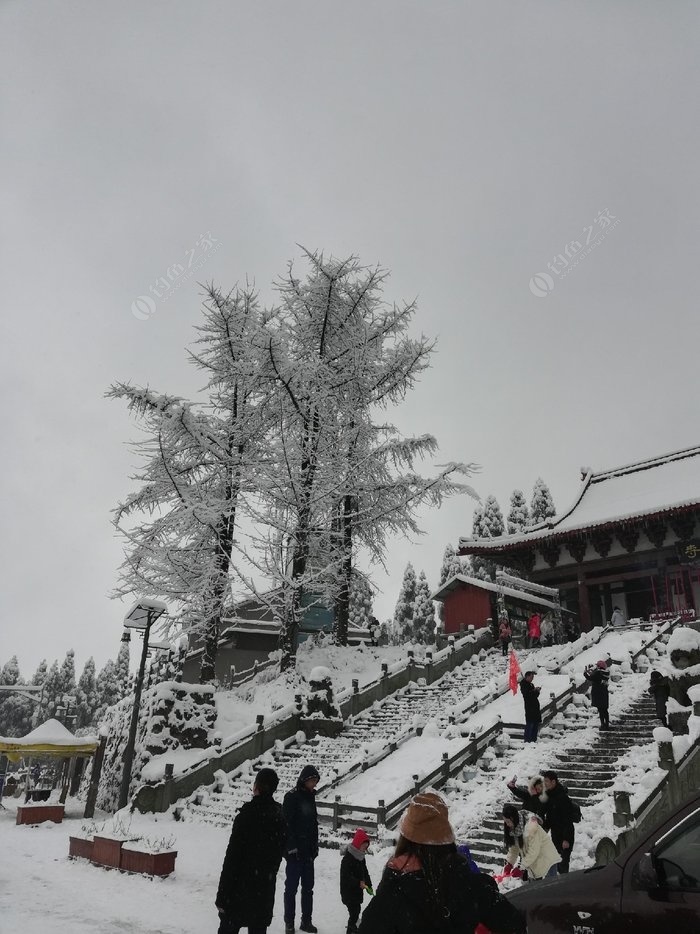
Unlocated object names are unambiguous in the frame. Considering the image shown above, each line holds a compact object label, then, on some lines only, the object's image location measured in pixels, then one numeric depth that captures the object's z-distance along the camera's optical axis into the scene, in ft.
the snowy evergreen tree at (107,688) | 249.96
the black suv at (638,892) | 10.48
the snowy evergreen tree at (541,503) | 173.88
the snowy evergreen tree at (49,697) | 219.00
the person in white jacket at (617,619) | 75.51
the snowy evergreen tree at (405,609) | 195.93
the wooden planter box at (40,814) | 45.27
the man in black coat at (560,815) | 21.76
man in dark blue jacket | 21.30
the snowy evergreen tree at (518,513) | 176.04
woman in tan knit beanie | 7.77
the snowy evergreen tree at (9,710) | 246.88
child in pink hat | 20.25
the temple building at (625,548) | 80.64
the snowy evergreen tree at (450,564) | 187.41
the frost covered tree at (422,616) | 190.29
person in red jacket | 78.95
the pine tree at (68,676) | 247.70
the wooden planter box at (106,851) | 28.60
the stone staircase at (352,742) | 45.93
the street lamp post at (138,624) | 47.01
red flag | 53.23
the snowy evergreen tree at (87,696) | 250.37
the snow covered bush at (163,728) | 53.62
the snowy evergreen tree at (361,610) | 187.32
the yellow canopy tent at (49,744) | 55.88
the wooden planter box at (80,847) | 30.45
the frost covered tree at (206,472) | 62.95
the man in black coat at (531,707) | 41.34
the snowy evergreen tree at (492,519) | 174.81
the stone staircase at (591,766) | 30.32
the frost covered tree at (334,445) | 66.13
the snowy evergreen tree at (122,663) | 238.97
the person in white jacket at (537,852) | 20.72
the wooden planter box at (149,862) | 27.37
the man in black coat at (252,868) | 15.42
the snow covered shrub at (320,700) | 56.75
